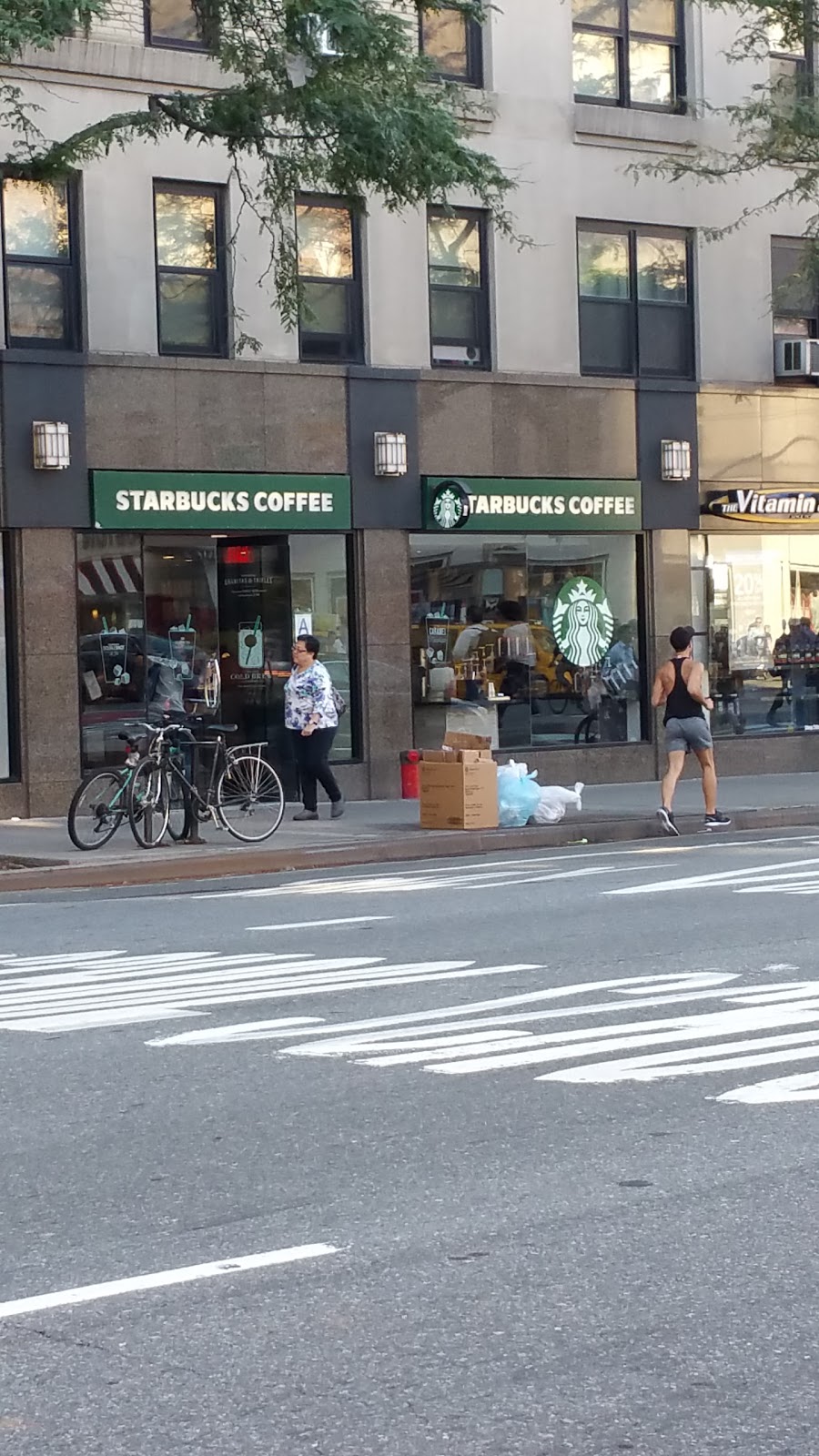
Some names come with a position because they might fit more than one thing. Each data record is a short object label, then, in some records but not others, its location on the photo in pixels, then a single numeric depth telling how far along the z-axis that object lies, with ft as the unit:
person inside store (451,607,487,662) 77.71
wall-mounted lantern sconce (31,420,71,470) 66.54
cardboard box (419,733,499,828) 61.98
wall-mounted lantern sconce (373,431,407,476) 74.08
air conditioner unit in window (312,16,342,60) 53.57
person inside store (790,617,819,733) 87.04
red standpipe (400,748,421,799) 72.13
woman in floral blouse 63.82
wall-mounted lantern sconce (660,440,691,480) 81.30
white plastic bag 64.85
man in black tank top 62.80
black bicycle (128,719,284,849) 58.23
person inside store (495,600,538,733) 78.59
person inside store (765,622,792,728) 86.43
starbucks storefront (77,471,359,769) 69.05
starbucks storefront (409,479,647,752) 76.89
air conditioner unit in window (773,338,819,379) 84.74
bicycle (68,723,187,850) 57.52
